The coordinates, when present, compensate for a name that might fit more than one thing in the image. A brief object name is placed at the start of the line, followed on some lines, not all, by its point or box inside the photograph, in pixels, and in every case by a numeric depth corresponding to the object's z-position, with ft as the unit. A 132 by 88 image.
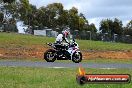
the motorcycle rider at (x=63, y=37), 71.67
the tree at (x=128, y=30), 414.90
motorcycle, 77.97
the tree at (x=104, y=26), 406.04
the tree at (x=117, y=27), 413.18
